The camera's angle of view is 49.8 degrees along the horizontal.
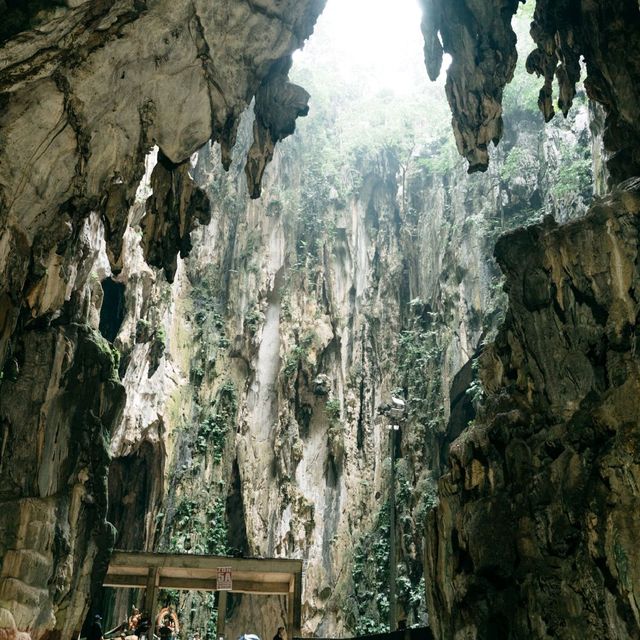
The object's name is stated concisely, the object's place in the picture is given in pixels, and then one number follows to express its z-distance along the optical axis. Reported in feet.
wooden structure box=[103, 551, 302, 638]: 47.73
